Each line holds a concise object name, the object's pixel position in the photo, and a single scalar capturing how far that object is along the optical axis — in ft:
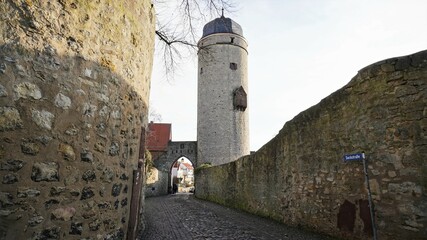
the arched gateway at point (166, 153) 83.99
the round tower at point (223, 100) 77.46
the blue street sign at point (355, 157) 14.32
